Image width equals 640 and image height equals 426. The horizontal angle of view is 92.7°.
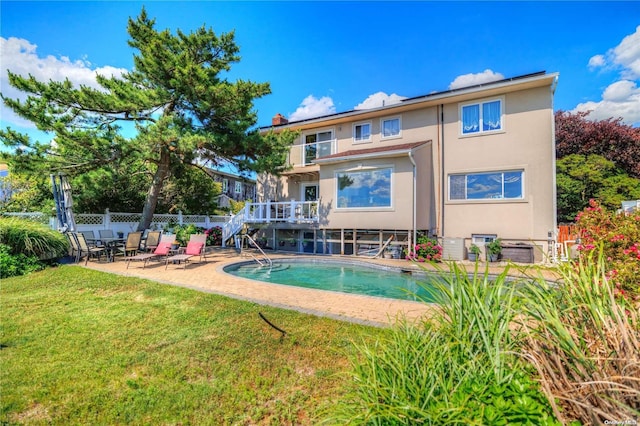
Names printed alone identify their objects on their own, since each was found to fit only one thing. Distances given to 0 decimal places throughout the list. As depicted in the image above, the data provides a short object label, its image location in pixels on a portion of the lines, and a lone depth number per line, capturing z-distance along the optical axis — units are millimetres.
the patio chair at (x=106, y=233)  15516
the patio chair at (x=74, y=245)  11996
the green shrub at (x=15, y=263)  9258
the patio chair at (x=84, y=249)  11817
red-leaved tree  23109
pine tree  13203
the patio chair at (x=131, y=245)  13062
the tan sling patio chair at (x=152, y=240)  14281
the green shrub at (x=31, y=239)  10305
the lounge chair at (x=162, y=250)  11398
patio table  12567
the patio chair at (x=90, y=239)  13088
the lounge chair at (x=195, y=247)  12476
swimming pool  10291
